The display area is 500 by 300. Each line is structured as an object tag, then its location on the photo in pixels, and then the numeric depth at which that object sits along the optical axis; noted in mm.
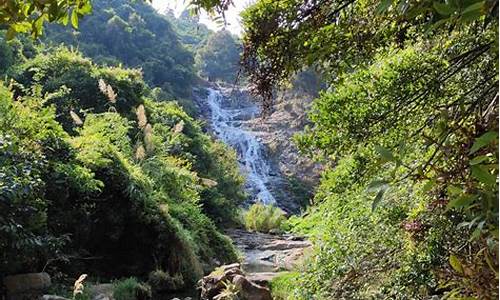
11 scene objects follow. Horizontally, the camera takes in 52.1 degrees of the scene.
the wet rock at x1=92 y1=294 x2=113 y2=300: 5262
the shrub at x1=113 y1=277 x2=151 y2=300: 5557
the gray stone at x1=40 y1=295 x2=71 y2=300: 4552
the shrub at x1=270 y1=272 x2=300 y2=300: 6282
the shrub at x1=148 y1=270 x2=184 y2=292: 6484
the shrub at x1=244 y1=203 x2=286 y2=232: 15375
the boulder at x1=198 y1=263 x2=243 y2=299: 6262
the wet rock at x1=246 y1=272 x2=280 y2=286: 7215
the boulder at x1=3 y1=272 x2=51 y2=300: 4617
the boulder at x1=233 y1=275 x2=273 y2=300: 6180
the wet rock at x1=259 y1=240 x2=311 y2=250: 11523
